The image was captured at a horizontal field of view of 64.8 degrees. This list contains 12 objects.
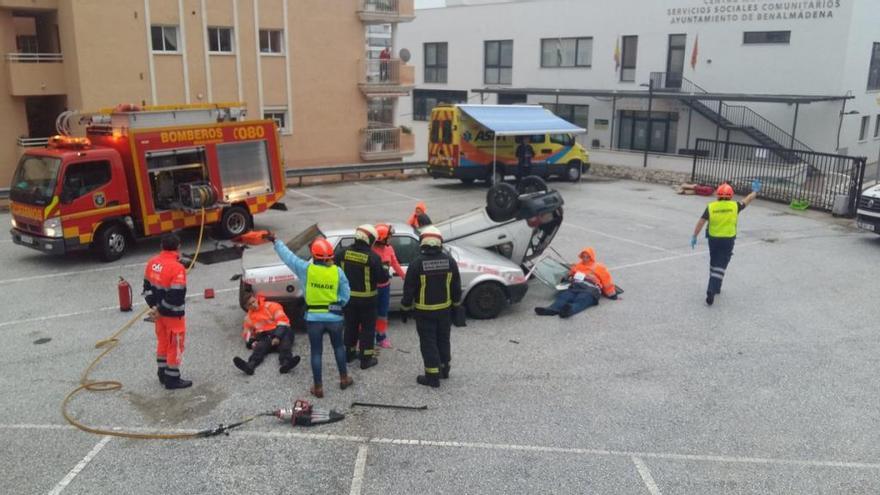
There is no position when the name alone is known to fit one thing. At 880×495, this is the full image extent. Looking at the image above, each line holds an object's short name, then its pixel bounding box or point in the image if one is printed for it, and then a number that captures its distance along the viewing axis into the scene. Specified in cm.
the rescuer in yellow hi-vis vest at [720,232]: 1038
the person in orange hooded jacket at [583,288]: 988
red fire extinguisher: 979
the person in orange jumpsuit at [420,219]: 1082
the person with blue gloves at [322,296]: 691
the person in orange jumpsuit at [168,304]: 702
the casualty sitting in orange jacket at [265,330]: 800
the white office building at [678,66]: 2672
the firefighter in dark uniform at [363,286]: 749
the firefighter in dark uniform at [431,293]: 726
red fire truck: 1215
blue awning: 2106
